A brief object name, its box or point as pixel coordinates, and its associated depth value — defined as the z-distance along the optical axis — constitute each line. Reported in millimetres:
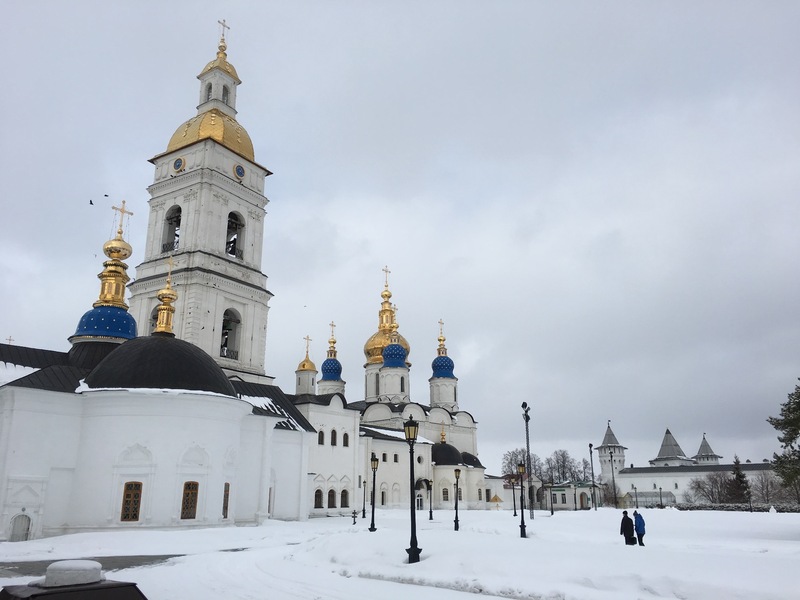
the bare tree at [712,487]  75238
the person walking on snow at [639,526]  18516
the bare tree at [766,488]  78675
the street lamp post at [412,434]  13789
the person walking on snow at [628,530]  18141
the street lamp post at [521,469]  26477
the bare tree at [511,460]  116312
